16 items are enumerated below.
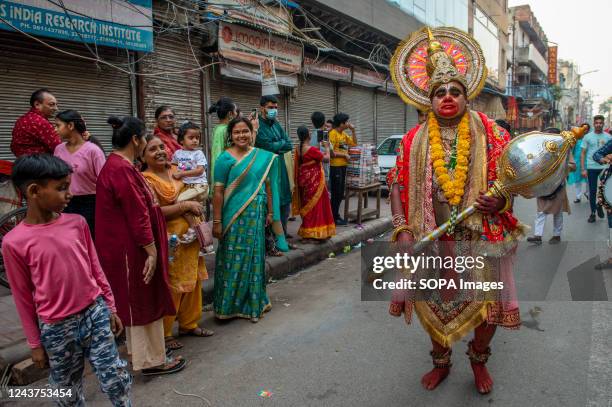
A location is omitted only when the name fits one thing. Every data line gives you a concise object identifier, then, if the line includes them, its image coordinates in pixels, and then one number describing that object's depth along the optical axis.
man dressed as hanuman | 2.98
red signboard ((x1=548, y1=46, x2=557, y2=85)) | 44.32
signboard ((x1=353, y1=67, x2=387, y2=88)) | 14.00
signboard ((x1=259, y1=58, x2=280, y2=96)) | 8.63
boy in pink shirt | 2.25
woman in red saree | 6.86
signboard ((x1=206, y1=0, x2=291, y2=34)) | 8.91
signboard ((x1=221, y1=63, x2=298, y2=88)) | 9.20
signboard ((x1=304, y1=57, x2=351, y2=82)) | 11.74
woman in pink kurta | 4.27
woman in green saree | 4.32
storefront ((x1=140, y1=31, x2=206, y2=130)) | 7.97
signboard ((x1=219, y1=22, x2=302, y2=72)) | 9.07
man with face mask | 6.16
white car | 12.63
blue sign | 5.73
